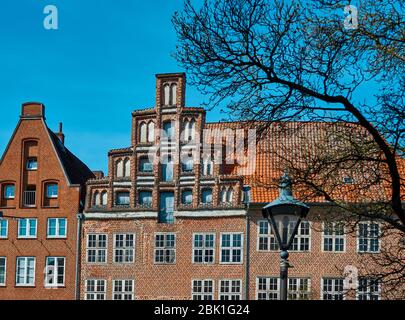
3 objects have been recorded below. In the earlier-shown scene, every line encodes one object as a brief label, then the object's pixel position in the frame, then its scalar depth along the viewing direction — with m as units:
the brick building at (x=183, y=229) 35.78
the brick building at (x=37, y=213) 37.66
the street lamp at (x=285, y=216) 11.59
